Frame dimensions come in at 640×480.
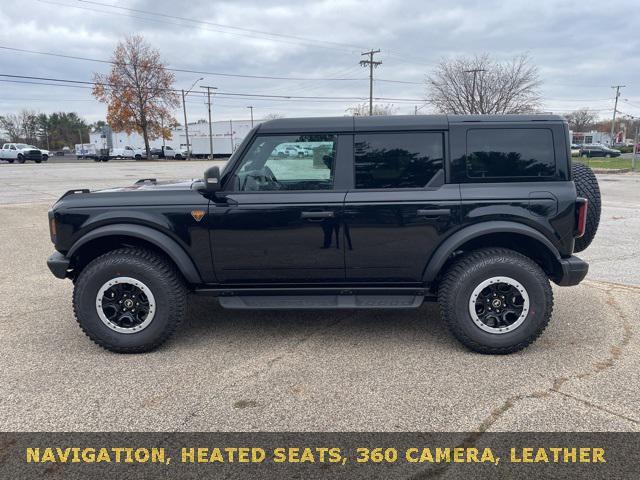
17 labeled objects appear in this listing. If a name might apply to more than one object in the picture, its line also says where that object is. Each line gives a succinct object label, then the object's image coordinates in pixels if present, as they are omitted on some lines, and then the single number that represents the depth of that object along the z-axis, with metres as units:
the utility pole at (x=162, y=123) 53.44
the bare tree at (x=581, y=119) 104.88
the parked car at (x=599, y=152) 55.08
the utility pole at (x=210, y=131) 58.94
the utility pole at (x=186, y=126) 55.75
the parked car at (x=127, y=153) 55.78
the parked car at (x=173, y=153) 57.66
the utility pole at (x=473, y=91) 36.91
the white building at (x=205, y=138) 60.88
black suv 3.56
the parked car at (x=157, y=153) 58.97
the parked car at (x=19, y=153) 41.00
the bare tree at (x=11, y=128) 93.94
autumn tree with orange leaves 51.38
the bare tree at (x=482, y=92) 36.53
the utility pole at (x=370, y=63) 44.99
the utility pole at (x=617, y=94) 78.00
